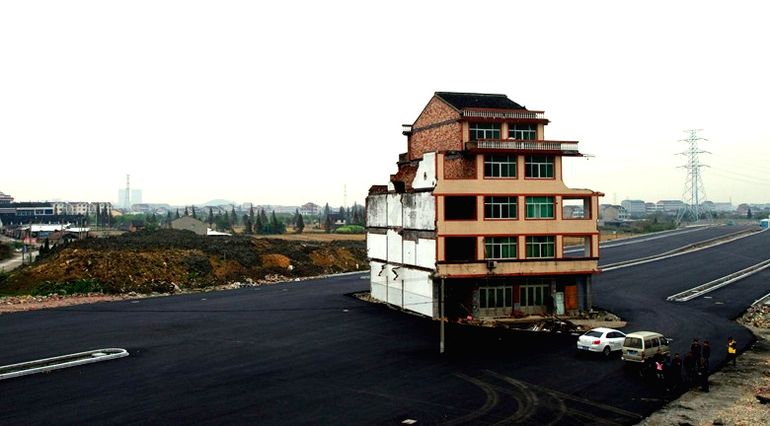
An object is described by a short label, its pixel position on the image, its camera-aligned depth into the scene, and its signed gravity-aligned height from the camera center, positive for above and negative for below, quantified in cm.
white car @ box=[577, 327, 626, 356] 3712 -770
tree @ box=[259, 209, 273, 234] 18700 -461
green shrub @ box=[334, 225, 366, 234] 18238 -477
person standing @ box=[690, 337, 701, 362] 3158 -711
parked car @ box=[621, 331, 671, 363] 3422 -750
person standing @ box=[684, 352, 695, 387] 3142 -782
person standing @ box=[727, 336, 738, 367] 3566 -789
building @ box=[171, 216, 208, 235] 15075 -229
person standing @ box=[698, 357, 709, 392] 2992 -798
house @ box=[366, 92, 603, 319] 5081 -84
